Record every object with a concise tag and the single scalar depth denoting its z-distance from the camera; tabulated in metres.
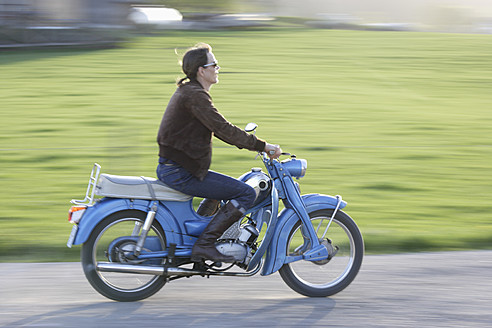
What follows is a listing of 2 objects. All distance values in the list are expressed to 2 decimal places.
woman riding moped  9.39
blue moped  9.63
